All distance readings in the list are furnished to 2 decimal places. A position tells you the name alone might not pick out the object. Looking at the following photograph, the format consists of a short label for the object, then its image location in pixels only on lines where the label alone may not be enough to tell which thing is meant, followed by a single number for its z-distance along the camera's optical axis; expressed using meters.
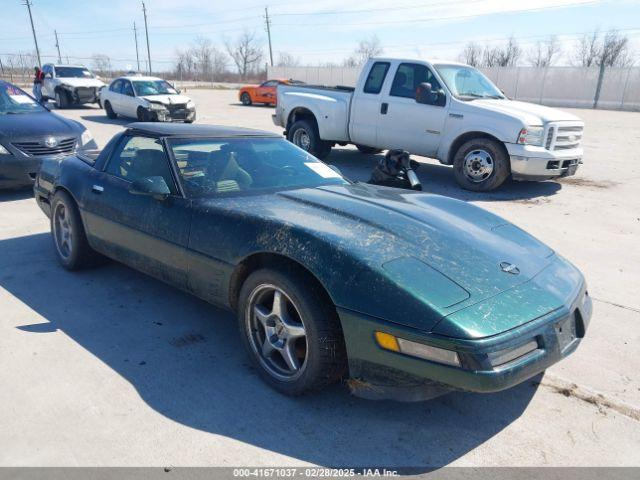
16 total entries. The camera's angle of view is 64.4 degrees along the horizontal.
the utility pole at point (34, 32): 48.76
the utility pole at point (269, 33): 59.14
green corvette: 2.36
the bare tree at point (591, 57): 56.41
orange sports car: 26.19
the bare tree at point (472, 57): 57.42
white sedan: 15.67
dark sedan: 7.09
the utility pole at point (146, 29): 57.48
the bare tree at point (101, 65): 61.75
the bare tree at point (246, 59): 79.44
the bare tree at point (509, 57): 58.53
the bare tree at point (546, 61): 59.33
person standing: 21.08
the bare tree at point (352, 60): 63.34
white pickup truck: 7.87
